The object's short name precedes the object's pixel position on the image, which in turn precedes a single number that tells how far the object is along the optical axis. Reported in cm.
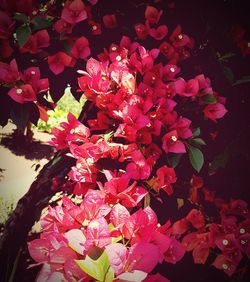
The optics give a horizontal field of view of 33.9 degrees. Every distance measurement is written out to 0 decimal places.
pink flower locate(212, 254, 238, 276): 50
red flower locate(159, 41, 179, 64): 54
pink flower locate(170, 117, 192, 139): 47
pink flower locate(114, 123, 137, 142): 44
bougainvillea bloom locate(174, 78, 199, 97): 49
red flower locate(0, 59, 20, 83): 44
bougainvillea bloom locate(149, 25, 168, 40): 53
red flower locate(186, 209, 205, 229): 56
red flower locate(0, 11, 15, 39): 44
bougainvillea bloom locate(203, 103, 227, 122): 50
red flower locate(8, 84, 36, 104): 45
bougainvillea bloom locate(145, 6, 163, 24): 53
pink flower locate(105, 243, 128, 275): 33
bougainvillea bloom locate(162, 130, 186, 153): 46
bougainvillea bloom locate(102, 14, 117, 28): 55
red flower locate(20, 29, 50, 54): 46
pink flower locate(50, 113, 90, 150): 46
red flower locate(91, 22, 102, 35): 54
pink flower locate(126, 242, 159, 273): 34
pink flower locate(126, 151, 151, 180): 43
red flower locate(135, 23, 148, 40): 55
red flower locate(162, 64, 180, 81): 51
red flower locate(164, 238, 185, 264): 40
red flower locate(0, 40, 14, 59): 46
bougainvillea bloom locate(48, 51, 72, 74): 48
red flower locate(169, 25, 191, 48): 54
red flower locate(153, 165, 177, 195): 47
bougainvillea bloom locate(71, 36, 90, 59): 50
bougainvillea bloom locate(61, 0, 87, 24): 47
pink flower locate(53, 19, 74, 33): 49
